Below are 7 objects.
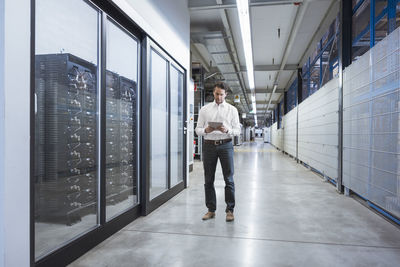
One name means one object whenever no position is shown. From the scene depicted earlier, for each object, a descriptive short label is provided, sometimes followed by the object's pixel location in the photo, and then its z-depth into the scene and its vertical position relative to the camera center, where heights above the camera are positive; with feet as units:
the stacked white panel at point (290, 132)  31.78 +0.26
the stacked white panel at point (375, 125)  8.79 +0.36
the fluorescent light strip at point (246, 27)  13.30 +6.39
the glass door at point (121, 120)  9.55 +0.50
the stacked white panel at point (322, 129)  15.81 +0.32
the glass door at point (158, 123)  11.75 +0.49
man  9.73 -0.24
